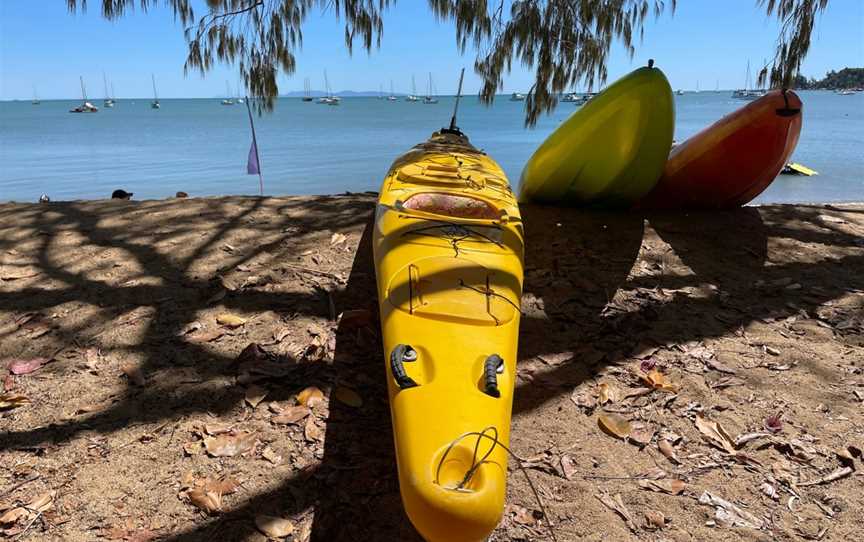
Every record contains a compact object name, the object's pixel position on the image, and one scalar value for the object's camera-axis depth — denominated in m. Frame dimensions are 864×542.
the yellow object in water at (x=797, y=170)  14.78
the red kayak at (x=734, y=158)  4.54
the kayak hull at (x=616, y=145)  4.32
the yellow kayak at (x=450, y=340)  1.47
